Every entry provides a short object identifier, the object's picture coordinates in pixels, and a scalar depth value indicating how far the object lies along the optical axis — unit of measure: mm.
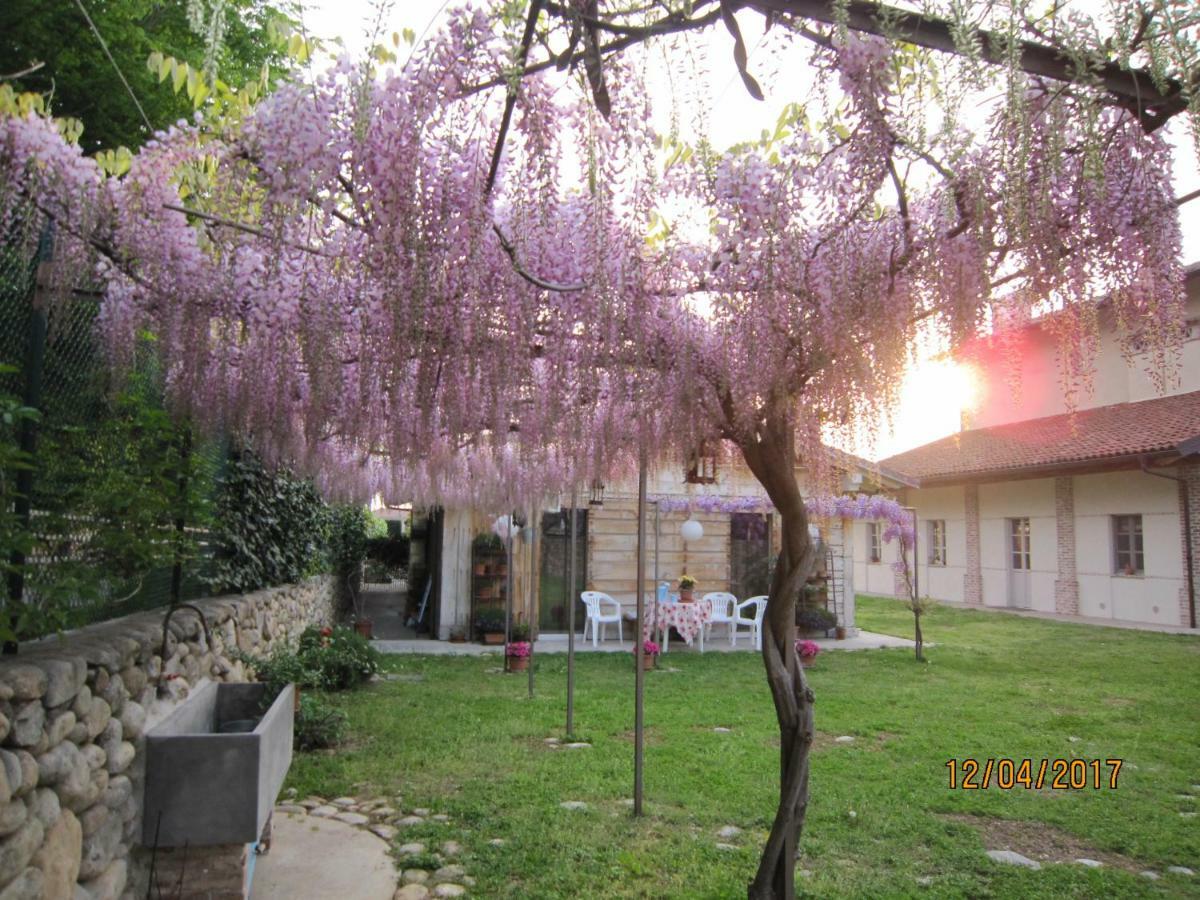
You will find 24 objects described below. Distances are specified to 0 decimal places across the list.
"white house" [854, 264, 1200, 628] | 10805
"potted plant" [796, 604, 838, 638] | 10133
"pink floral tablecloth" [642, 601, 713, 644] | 8648
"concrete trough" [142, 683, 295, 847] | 2188
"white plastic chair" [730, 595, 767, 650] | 9148
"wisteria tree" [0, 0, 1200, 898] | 1666
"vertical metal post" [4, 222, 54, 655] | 1933
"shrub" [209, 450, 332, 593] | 4453
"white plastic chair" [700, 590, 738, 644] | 9367
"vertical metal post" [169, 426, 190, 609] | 2973
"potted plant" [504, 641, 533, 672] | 7262
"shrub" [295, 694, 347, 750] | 4383
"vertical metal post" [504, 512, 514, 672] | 6528
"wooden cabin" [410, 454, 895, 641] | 9391
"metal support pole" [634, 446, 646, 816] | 3396
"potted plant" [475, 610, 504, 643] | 9164
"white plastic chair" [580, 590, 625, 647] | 9094
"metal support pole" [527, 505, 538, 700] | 6613
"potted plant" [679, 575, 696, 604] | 8867
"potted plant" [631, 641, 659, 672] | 7632
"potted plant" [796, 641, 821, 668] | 7617
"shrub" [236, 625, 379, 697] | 4934
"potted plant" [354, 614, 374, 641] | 9039
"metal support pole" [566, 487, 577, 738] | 4664
